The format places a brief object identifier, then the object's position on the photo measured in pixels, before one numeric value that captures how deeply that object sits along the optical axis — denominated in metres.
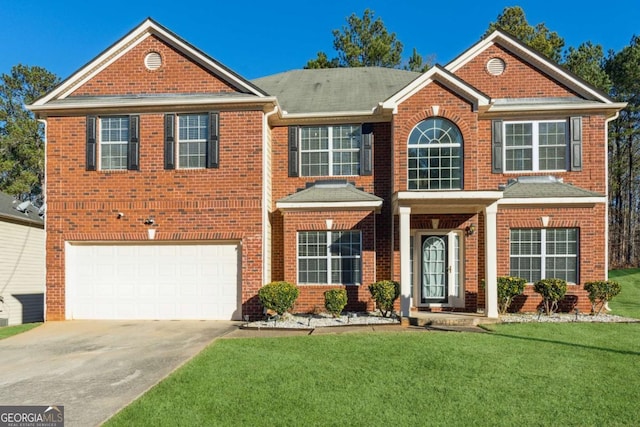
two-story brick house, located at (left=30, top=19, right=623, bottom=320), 13.12
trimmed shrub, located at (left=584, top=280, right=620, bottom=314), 12.67
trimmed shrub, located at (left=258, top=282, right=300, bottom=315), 12.04
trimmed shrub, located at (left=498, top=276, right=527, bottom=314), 12.70
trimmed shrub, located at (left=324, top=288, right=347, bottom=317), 12.31
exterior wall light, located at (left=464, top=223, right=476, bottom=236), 13.63
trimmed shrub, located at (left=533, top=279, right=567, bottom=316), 12.62
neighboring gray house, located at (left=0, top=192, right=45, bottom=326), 16.75
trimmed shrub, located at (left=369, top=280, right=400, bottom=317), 12.16
